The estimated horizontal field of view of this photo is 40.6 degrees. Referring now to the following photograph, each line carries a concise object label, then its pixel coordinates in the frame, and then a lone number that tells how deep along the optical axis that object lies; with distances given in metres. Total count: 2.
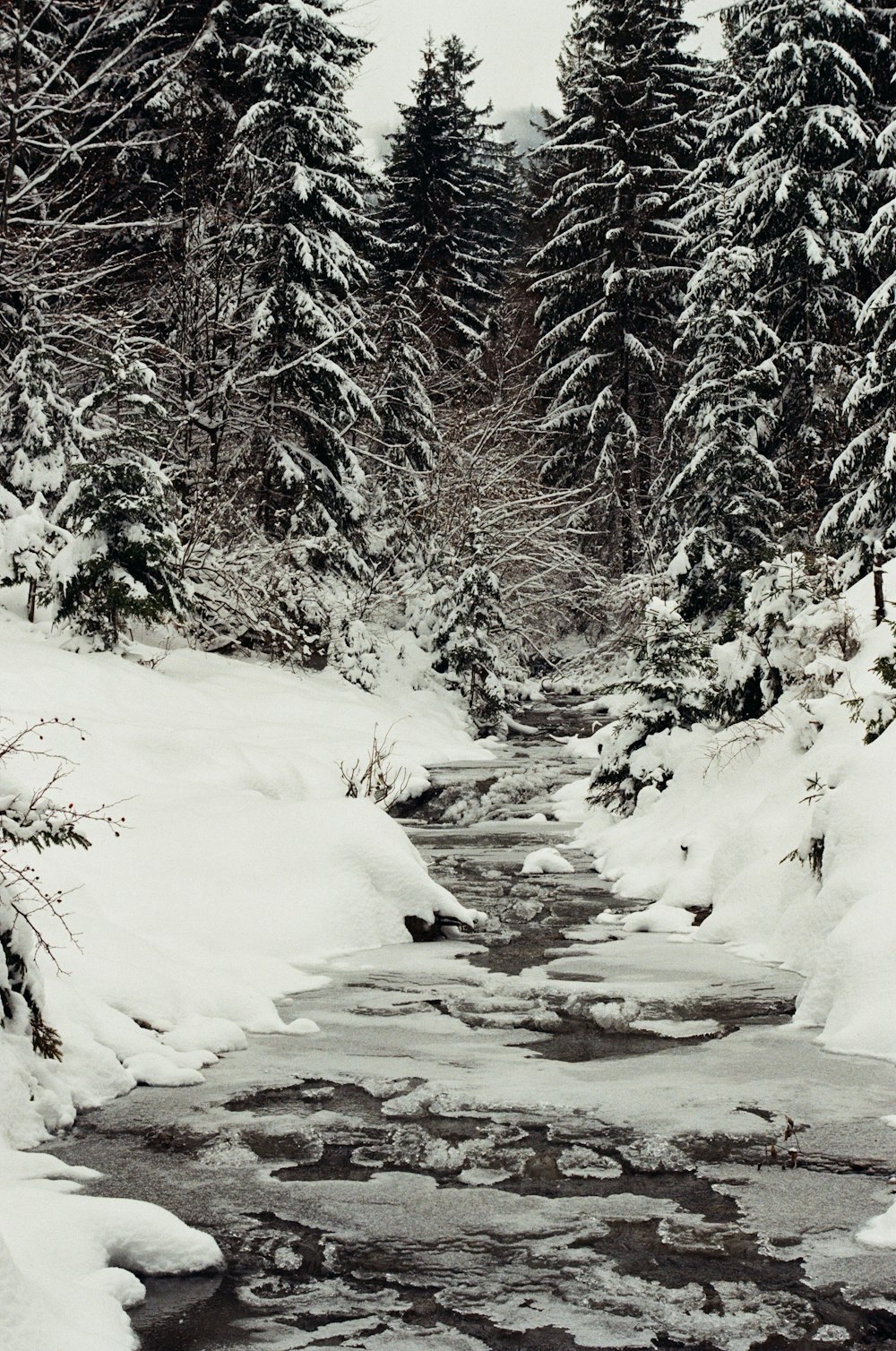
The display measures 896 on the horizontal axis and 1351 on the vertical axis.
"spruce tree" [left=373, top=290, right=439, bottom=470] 22.47
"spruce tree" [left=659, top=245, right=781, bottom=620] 17.66
